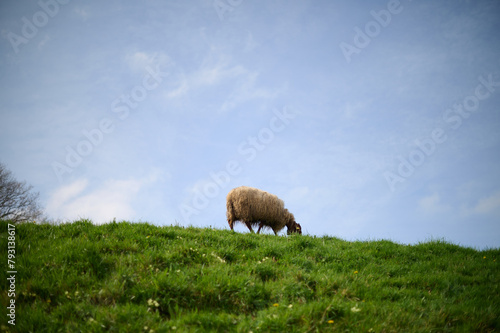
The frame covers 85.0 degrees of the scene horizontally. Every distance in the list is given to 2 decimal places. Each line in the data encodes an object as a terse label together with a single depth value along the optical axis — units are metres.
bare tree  20.27
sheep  13.91
